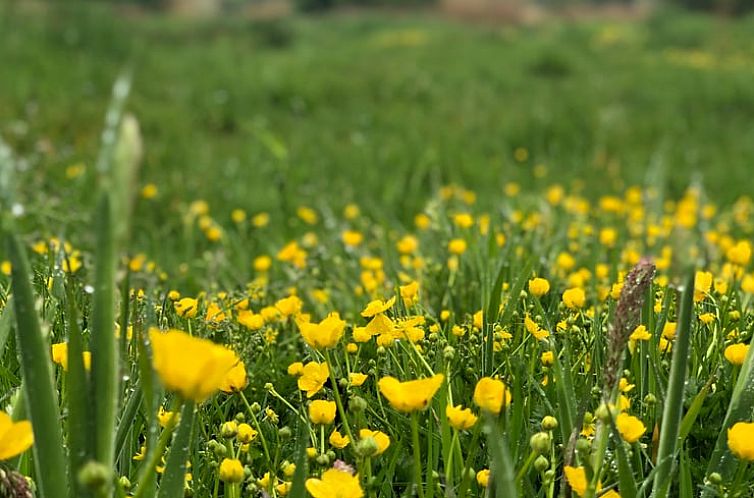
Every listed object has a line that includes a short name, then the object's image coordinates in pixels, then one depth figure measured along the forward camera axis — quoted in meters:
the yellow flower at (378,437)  0.95
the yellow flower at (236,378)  1.06
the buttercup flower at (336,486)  0.85
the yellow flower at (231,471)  0.90
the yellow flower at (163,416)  1.06
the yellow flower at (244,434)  1.01
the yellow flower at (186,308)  1.34
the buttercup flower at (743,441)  0.88
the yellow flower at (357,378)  1.11
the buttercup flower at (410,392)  0.87
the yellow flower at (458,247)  1.98
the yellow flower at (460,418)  0.91
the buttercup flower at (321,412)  1.00
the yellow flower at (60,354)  0.99
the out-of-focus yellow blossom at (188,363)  0.61
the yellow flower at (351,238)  2.35
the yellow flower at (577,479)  0.87
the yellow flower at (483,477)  0.97
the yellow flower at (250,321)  1.33
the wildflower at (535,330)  1.17
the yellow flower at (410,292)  1.37
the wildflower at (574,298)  1.29
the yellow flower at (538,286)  1.31
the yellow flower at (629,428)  0.94
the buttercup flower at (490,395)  0.90
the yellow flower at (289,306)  1.42
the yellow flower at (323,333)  1.06
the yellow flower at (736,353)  1.10
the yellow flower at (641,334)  1.15
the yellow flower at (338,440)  1.04
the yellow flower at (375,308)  1.12
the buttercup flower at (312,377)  1.10
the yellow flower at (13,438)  0.74
